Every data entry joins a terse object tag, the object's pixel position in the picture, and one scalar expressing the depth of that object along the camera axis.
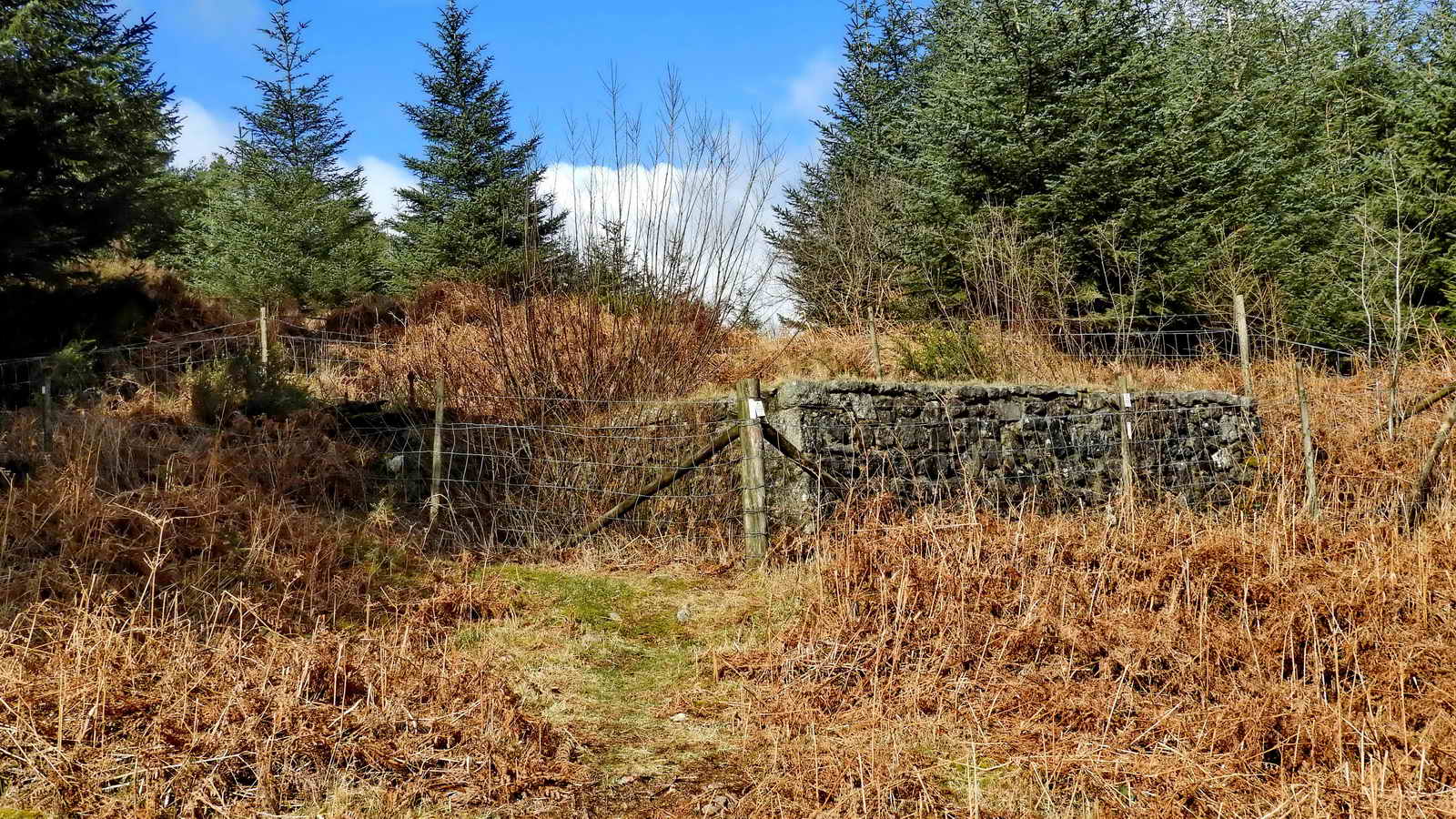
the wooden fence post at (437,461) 7.26
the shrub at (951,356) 10.55
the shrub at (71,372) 9.39
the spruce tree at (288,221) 18.05
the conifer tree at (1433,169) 12.66
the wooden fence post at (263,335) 12.04
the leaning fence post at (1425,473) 6.77
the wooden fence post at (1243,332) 10.07
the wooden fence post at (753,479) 6.54
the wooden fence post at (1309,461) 7.03
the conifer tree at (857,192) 15.65
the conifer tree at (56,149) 10.25
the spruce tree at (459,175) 18.17
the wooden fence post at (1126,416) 7.75
